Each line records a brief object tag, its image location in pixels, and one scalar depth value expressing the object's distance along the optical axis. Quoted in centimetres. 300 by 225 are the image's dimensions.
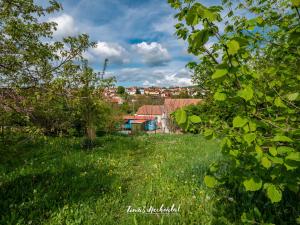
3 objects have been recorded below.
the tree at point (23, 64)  413
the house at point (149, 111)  7413
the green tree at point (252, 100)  161
